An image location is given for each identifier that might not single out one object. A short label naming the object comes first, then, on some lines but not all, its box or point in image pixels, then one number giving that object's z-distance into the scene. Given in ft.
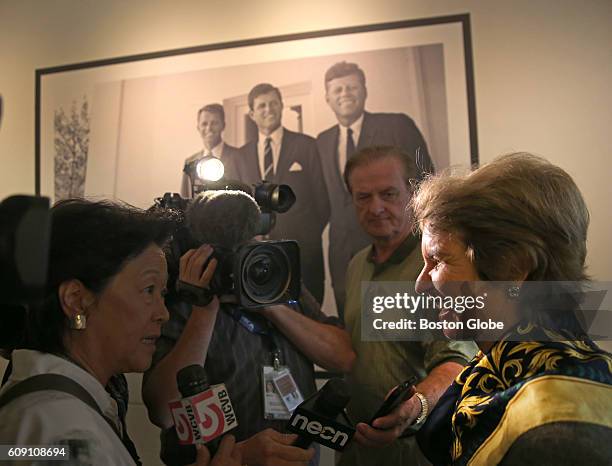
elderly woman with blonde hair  3.12
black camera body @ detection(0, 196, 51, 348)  2.22
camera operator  3.91
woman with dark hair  2.96
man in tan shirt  4.25
